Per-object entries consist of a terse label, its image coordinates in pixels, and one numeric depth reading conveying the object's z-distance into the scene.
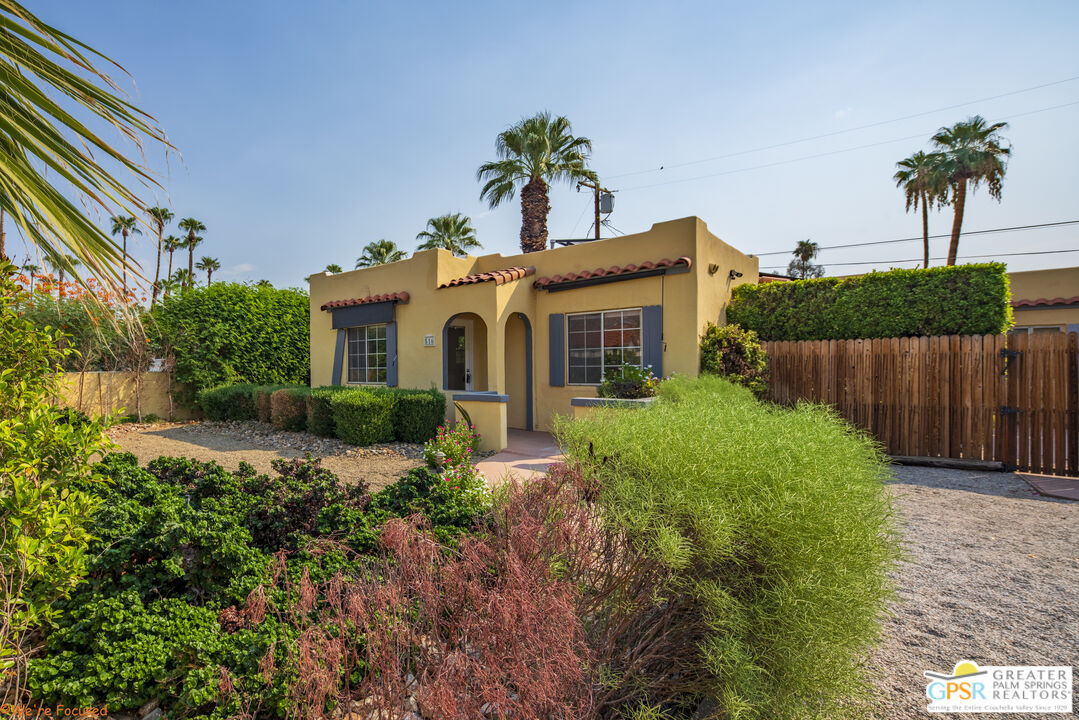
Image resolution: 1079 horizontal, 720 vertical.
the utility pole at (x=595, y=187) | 16.59
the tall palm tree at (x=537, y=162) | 15.74
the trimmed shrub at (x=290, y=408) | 10.89
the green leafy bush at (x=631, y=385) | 8.21
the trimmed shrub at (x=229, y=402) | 12.54
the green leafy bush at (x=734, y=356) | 8.68
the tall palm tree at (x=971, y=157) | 20.64
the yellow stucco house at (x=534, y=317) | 8.94
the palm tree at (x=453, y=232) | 26.59
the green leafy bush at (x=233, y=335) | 13.62
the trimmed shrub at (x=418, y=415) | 9.45
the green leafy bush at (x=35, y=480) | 1.74
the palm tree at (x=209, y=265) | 42.31
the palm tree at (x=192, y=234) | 36.59
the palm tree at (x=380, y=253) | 29.88
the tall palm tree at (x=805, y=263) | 40.53
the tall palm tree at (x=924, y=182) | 21.89
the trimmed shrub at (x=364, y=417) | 9.23
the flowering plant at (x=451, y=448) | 6.16
